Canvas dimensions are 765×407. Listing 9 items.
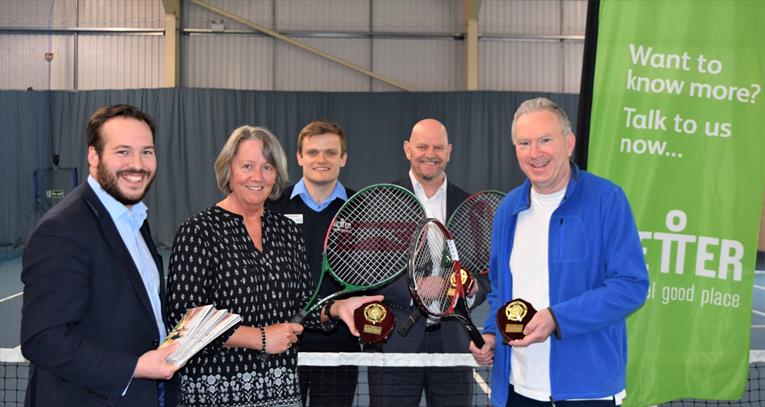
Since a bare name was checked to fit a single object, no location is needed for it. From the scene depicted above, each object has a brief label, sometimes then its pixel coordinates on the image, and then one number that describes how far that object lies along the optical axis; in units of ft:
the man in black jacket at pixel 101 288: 6.25
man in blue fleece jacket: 7.72
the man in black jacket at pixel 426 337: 11.85
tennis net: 11.40
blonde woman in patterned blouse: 7.99
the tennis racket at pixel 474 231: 12.21
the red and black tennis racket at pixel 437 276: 8.80
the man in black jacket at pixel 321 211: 12.07
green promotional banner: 10.28
